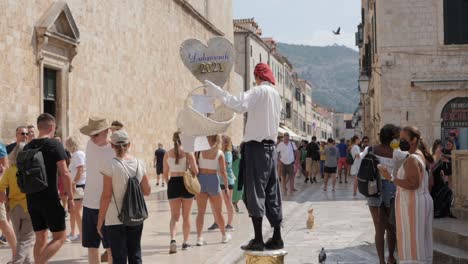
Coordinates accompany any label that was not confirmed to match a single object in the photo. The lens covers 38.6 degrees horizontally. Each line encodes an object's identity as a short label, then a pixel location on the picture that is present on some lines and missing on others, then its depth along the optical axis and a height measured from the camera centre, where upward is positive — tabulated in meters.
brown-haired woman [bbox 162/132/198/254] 9.20 -0.58
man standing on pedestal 6.12 -0.07
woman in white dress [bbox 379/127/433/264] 6.40 -0.60
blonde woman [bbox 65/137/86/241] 9.74 -0.42
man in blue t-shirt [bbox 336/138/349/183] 24.84 -0.14
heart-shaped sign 9.05 +1.25
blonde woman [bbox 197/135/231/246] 9.68 -0.50
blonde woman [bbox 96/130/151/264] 6.14 -0.49
